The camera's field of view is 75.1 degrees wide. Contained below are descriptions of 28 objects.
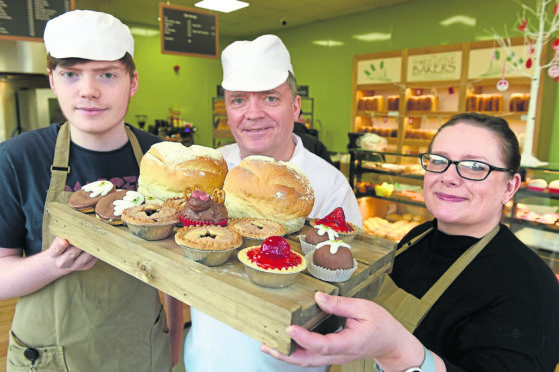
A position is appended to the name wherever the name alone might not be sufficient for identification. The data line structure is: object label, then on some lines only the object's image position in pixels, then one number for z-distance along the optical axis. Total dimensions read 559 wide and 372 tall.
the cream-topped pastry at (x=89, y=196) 1.17
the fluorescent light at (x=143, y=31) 9.54
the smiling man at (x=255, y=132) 1.29
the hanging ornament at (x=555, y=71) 3.62
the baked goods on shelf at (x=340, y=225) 1.02
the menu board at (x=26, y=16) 3.56
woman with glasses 1.00
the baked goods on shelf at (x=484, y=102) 6.13
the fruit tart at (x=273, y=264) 0.76
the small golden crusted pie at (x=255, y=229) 0.93
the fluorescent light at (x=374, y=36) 7.98
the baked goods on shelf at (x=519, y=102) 5.81
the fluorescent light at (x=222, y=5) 7.36
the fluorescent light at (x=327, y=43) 9.06
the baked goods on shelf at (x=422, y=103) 7.06
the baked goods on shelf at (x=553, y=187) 2.97
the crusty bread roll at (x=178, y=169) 1.02
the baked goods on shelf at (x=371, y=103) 7.95
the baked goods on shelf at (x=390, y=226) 4.09
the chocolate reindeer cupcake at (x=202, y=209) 0.93
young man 1.23
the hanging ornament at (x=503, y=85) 4.28
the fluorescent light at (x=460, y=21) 6.63
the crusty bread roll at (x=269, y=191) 0.97
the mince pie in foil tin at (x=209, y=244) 0.84
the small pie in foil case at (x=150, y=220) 0.96
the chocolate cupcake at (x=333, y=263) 0.82
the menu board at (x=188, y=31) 5.27
